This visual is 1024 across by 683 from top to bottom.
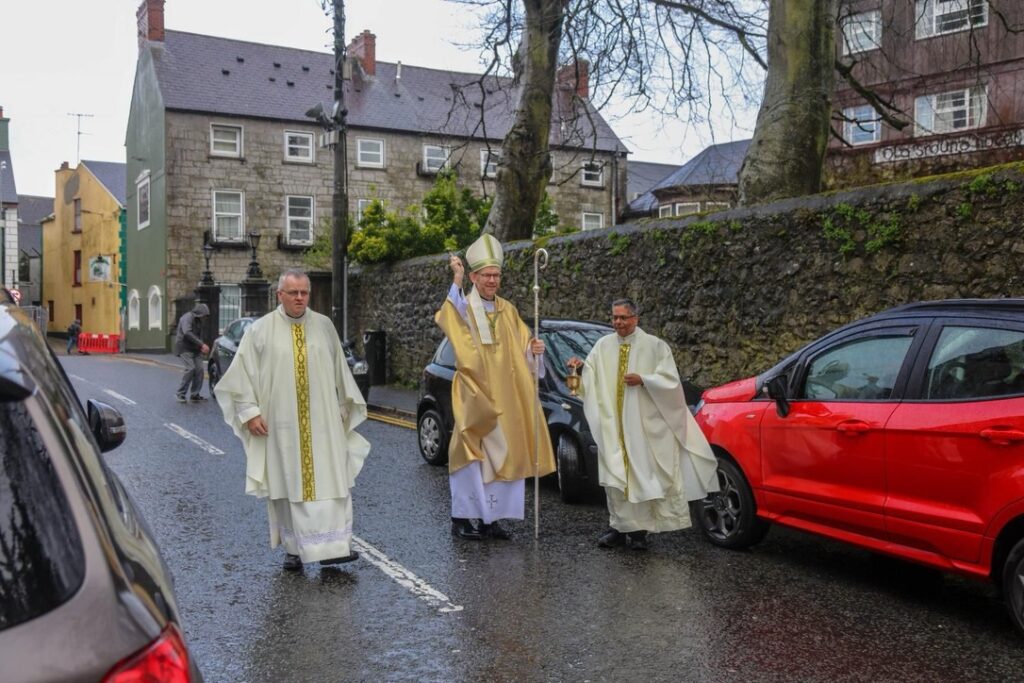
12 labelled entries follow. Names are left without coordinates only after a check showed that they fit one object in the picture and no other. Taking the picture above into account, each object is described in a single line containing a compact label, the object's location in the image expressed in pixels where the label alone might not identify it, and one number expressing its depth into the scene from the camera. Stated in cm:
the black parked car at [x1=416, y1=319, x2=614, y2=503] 851
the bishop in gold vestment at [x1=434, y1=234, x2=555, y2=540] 704
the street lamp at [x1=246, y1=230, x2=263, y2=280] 3139
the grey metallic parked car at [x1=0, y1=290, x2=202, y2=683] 176
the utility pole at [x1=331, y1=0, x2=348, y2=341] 1861
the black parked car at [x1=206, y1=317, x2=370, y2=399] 1978
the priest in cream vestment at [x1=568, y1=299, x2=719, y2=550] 676
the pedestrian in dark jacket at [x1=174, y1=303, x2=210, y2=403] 1753
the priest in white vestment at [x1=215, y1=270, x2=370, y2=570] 611
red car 487
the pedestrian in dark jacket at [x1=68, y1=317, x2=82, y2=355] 4150
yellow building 4681
